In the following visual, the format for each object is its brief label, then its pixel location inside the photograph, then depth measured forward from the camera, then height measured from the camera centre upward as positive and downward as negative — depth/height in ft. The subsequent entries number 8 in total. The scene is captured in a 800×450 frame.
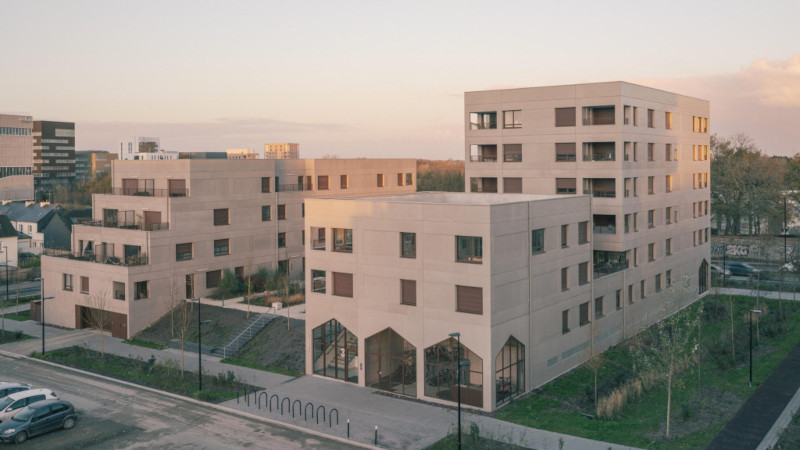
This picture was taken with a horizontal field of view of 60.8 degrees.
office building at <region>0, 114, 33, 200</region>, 415.03 +22.87
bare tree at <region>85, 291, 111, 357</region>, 156.09 -27.63
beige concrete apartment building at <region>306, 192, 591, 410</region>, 107.14 -17.35
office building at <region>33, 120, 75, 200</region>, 578.66 +32.75
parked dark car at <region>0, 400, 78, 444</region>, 95.09 -32.61
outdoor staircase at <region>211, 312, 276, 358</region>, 141.90 -30.70
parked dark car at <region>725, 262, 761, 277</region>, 229.66 -27.60
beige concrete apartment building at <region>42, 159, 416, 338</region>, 163.84 -12.19
